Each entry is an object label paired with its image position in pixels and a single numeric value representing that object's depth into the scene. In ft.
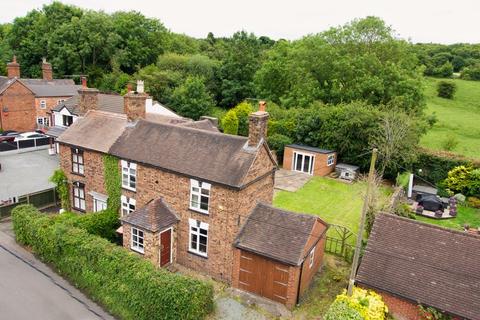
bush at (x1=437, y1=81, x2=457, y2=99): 243.38
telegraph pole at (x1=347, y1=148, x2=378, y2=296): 45.41
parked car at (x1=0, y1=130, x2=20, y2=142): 146.10
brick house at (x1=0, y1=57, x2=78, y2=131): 160.35
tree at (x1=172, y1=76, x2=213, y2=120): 166.30
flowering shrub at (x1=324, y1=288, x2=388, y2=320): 45.75
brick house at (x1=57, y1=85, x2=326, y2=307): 63.36
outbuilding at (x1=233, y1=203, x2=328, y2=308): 57.97
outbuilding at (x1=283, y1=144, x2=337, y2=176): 123.44
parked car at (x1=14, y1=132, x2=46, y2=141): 148.98
